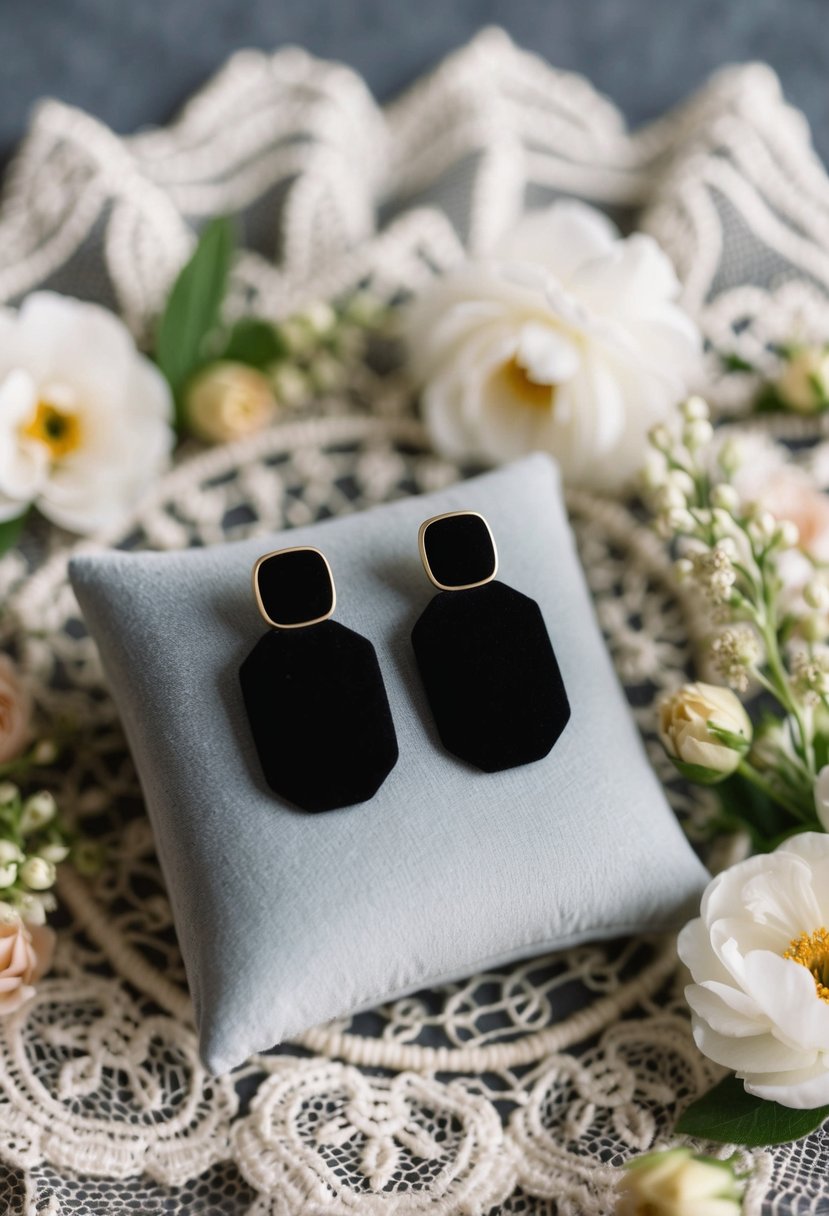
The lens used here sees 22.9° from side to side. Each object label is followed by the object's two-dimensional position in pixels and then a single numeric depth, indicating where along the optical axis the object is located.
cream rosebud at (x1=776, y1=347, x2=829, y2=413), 0.41
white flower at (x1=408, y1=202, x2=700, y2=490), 0.39
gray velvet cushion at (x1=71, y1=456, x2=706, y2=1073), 0.34
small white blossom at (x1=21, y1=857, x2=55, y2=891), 0.35
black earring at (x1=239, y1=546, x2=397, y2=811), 0.34
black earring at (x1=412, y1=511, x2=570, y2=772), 0.35
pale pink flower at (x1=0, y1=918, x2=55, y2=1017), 0.34
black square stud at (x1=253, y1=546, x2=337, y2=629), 0.35
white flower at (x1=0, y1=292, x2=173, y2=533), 0.39
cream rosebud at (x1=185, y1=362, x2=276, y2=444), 0.41
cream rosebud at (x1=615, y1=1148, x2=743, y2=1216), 0.32
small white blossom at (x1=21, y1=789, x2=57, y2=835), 0.36
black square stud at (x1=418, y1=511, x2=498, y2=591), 0.35
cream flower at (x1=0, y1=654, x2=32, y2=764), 0.37
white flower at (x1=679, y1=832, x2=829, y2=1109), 0.32
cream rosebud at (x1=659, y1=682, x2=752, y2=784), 0.34
